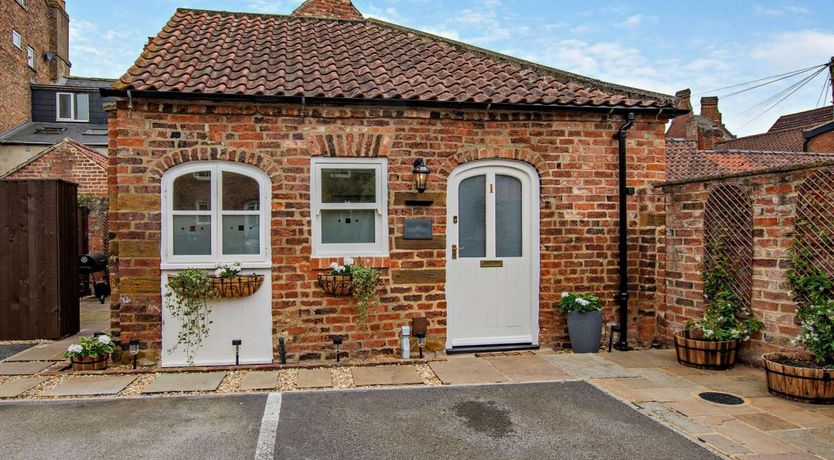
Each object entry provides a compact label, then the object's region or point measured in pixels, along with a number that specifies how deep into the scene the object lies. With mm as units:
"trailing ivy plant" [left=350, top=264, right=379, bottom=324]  6461
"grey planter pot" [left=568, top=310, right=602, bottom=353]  6844
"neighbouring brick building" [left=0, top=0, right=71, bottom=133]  22062
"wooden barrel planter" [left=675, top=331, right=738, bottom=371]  6062
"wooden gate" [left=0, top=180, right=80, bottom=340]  7785
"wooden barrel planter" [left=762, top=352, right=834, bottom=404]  4906
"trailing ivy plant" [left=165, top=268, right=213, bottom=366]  6227
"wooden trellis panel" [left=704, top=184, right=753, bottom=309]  6266
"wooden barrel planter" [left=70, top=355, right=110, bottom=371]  6062
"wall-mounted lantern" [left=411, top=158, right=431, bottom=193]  6558
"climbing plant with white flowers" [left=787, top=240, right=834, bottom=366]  5043
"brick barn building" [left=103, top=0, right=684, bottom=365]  6293
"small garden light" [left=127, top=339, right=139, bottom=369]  6055
